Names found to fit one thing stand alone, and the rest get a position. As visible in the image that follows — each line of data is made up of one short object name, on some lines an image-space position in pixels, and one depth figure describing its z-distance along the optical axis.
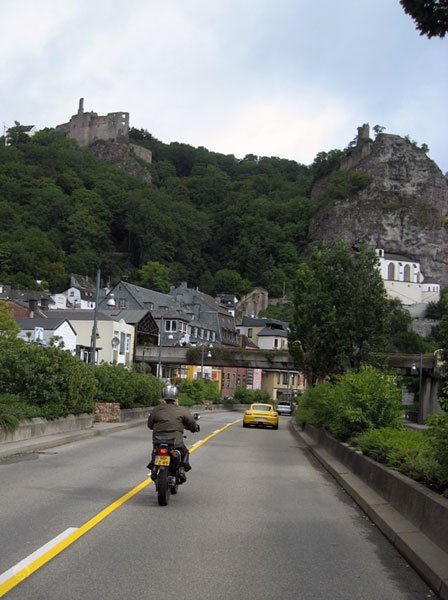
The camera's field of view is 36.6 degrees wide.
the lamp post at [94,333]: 29.71
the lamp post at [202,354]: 59.74
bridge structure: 60.94
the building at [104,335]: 61.31
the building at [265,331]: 115.00
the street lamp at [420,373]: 58.52
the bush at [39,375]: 18.23
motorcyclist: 9.70
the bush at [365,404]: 14.97
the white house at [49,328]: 54.28
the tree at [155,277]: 123.19
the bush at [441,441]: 7.13
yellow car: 35.31
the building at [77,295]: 109.62
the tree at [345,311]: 28.94
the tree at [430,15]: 6.46
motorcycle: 9.02
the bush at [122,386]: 26.97
